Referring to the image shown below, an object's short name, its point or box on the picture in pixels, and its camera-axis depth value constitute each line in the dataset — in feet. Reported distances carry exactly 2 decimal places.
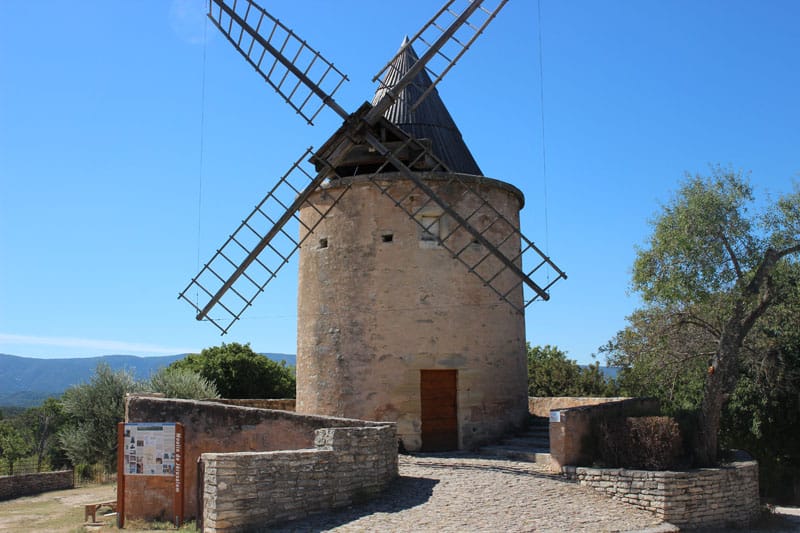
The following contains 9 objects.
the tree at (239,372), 83.35
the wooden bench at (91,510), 35.39
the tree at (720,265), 34.45
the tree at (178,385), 55.98
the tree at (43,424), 72.49
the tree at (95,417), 57.67
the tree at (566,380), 80.53
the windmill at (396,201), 41.55
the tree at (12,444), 77.00
